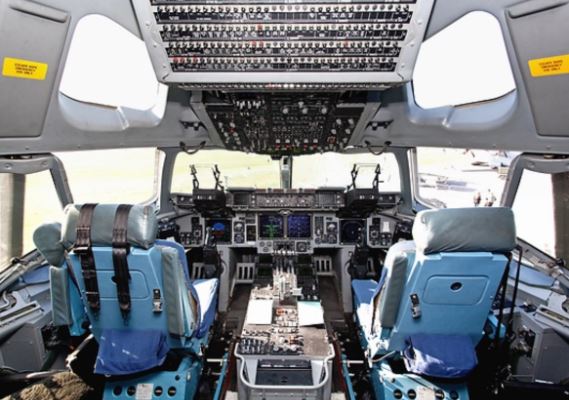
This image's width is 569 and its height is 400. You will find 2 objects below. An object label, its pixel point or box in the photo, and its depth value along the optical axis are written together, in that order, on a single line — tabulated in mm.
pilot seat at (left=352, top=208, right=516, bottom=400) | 1905
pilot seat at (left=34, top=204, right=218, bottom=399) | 1938
